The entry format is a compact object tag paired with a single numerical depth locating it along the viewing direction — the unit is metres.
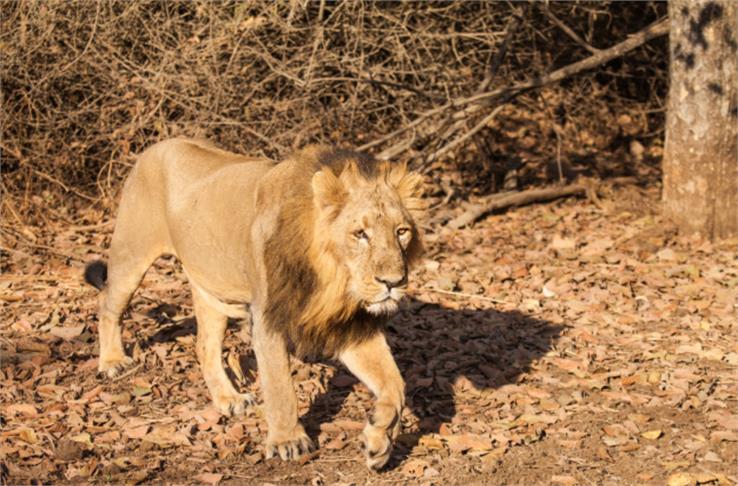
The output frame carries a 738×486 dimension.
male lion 9.59
